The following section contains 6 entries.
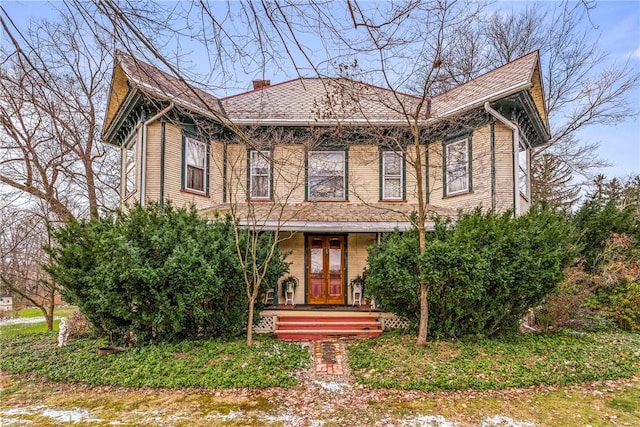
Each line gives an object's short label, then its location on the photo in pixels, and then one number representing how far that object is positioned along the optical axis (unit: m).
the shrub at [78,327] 8.62
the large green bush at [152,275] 6.77
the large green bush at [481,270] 7.02
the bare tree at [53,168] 12.07
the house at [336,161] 9.65
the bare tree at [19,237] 12.52
